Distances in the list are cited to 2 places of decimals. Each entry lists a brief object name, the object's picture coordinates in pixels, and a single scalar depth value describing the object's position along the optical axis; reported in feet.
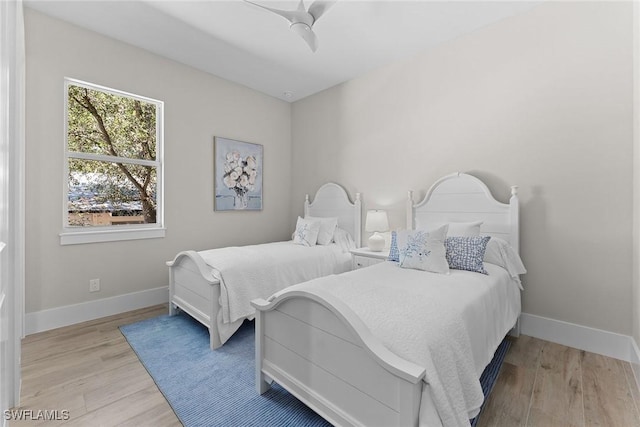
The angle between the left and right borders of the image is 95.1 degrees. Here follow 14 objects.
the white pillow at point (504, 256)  7.70
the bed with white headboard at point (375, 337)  3.68
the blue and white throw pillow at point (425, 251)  6.98
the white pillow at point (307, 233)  11.49
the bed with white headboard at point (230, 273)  7.65
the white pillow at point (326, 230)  11.79
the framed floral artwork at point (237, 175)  12.43
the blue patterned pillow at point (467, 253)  7.07
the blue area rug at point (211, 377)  5.19
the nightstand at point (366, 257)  9.68
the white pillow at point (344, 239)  11.89
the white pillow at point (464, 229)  8.13
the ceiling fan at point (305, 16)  6.63
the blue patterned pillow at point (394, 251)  8.39
